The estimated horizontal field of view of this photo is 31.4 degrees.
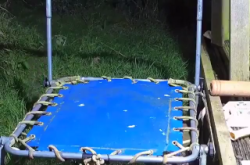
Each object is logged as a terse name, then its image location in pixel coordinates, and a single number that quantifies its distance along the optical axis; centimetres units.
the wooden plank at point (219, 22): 219
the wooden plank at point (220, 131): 115
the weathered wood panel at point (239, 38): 165
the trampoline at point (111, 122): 111
